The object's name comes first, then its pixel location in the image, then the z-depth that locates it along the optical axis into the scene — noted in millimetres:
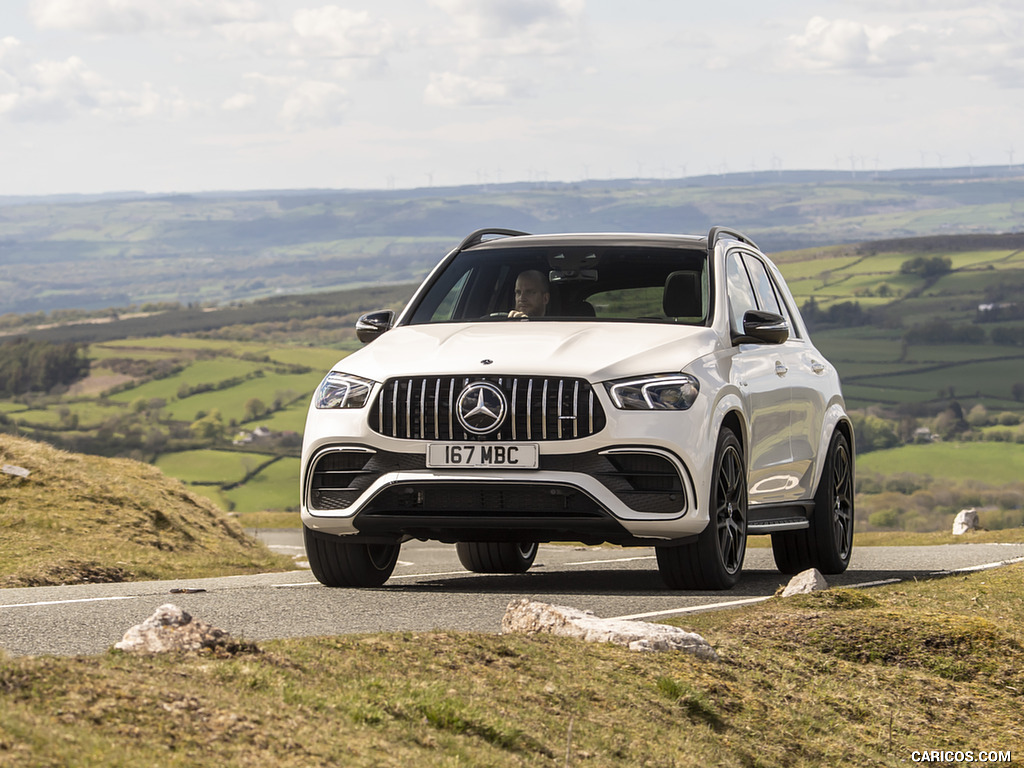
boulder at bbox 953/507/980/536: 33375
